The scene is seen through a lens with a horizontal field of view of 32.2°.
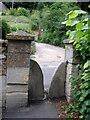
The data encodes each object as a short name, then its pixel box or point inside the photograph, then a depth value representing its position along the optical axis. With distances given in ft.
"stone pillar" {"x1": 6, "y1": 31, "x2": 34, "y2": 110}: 8.36
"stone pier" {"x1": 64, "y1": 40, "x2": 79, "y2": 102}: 9.00
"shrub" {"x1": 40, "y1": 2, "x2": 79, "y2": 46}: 37.60
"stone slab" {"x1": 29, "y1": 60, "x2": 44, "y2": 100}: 9.46
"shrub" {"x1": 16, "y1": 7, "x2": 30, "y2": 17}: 61.05
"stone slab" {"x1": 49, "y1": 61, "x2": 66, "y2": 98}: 10.16
